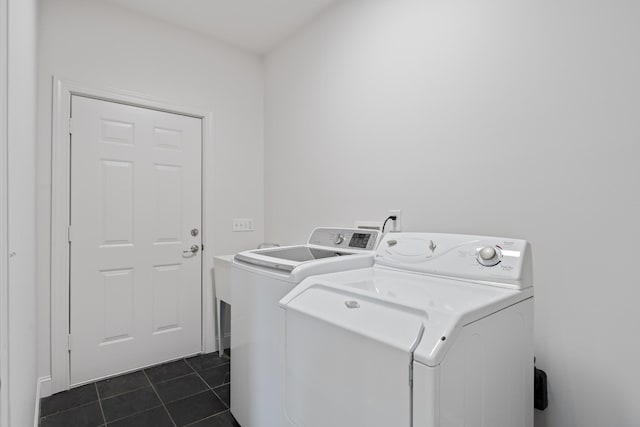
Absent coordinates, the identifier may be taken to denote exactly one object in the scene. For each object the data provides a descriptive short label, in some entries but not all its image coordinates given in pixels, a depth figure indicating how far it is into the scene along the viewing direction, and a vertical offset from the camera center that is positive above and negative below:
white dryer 0.80 -0.37
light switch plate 2.88 -0.08
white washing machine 1.40 -0.46
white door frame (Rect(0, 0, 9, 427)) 0.69 -0.01
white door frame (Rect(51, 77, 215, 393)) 2.05 -0.06
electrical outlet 1.85 -0.04
